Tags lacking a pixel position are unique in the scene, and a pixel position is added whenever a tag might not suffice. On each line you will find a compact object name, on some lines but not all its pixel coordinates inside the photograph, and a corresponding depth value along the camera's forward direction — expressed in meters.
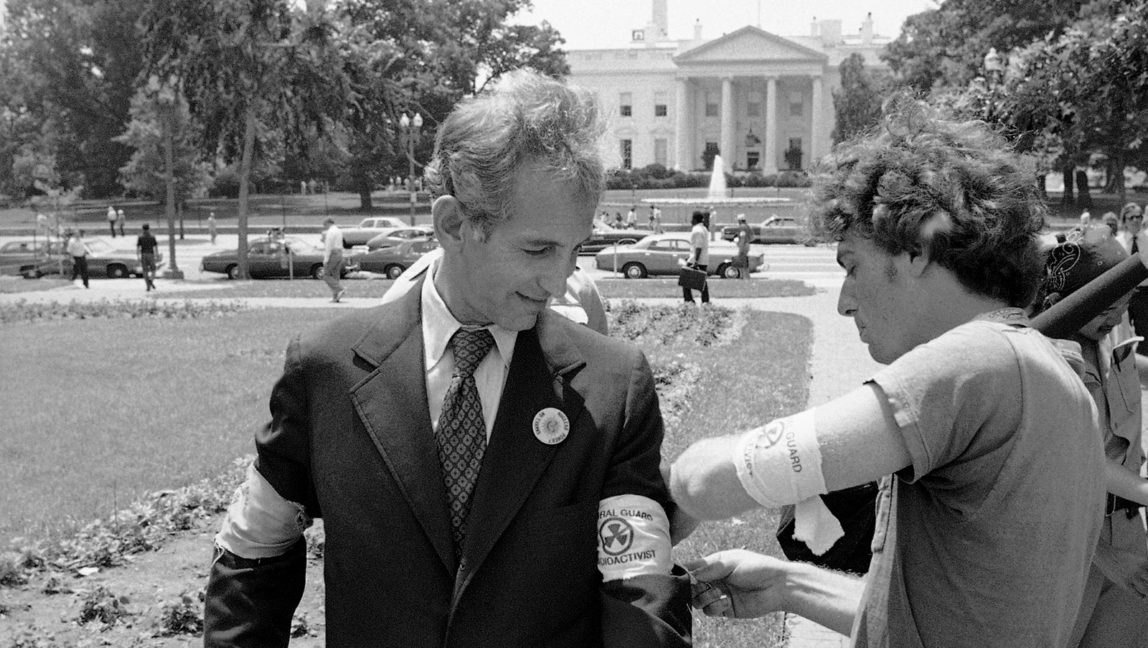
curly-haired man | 1.66
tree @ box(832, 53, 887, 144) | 76.56
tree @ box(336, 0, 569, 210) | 57.56
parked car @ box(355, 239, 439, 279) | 31.22
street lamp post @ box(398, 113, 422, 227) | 35.31
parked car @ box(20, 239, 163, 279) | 32.06
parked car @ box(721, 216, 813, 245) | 43.35
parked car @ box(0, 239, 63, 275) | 34.16
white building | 95.06
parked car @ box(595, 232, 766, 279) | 30.42
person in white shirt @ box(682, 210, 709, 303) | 21.77
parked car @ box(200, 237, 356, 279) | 31.41
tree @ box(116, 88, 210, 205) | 40.62
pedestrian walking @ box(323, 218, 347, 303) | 21.61
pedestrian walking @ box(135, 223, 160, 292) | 26.56
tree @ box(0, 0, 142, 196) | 67.19
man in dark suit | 1.97
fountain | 71.12
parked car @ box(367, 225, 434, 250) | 35.19
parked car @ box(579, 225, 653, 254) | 37.38
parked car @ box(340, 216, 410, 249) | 43.78
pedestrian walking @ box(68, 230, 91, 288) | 28.08
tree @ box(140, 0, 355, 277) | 29.41
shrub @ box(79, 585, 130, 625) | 4.88
